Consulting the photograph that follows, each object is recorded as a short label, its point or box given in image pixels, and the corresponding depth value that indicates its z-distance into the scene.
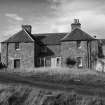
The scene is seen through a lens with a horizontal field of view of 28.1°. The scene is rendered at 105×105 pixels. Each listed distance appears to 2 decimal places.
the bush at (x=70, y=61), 35.46
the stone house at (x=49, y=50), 35.78
